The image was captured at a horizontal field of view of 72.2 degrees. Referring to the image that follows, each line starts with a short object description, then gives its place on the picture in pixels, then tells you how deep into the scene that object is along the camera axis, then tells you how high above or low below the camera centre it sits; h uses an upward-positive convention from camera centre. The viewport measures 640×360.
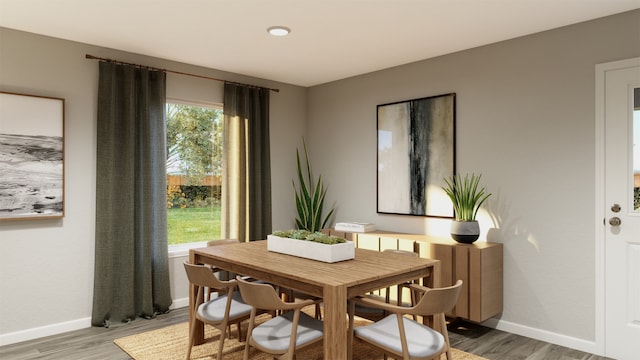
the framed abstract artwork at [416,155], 4.20 +0.24
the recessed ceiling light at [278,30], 3.48 +1.19
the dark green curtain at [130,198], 3.91 -0.18
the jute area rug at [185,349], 3.22 -1.30
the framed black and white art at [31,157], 3.48 +0.18
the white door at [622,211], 3.11 -0.23
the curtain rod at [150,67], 3.89 +1.08
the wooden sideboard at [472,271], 3.56 -0.77
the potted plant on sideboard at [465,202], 3.71 -0.21
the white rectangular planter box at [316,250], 2.75 -0.47
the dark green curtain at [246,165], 4.84 +0.16
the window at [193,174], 4.62 +0.05
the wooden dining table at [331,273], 2.18 -0.54
